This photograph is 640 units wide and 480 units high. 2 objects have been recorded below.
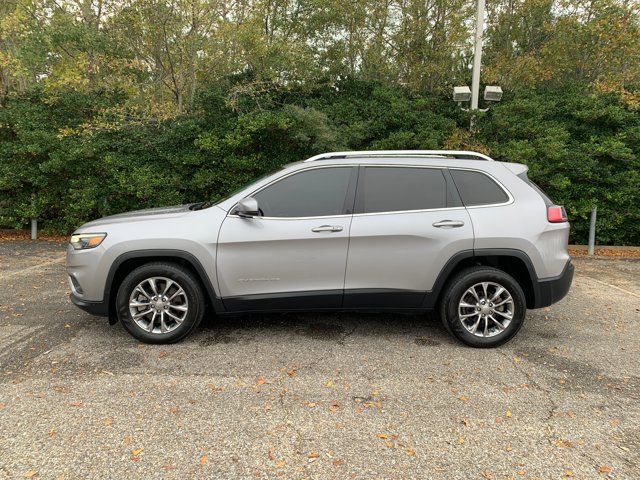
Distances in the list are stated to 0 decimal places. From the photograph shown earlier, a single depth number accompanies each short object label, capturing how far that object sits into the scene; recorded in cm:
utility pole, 906
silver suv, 383
